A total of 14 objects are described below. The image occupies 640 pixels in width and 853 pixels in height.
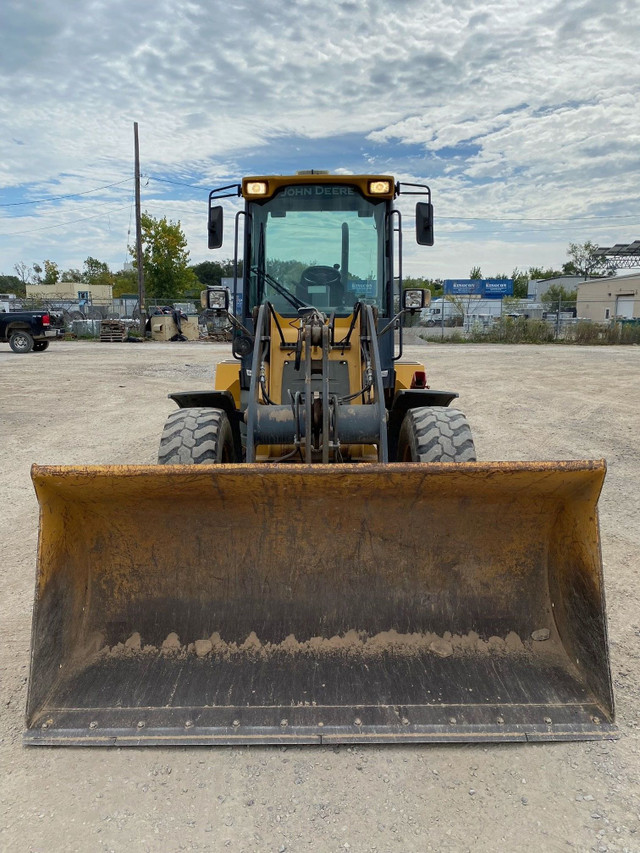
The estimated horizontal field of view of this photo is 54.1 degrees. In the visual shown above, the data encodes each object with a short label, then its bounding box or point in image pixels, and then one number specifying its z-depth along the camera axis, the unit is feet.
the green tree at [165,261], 127.95
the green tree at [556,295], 184.55
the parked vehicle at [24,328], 74.33
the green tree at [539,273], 314.06
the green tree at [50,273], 271.28
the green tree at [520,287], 261.85
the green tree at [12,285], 295.07
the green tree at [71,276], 287.85
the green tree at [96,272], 266.57
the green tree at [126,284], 201.96
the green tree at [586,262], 254.68
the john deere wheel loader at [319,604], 8.21
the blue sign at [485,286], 184.65
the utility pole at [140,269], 104.63
